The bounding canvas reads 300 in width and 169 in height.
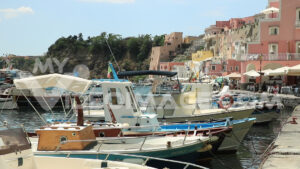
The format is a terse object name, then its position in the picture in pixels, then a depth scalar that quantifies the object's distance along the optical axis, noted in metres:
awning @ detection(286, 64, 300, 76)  32.84
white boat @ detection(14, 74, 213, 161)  11.05
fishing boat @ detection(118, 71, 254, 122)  19.56
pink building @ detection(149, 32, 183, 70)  134.88
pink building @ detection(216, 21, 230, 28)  121.61
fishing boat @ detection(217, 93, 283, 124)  24.84
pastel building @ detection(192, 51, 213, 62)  103.03
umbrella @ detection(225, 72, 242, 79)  50.38
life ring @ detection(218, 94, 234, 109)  20.28
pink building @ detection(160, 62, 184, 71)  106.43
